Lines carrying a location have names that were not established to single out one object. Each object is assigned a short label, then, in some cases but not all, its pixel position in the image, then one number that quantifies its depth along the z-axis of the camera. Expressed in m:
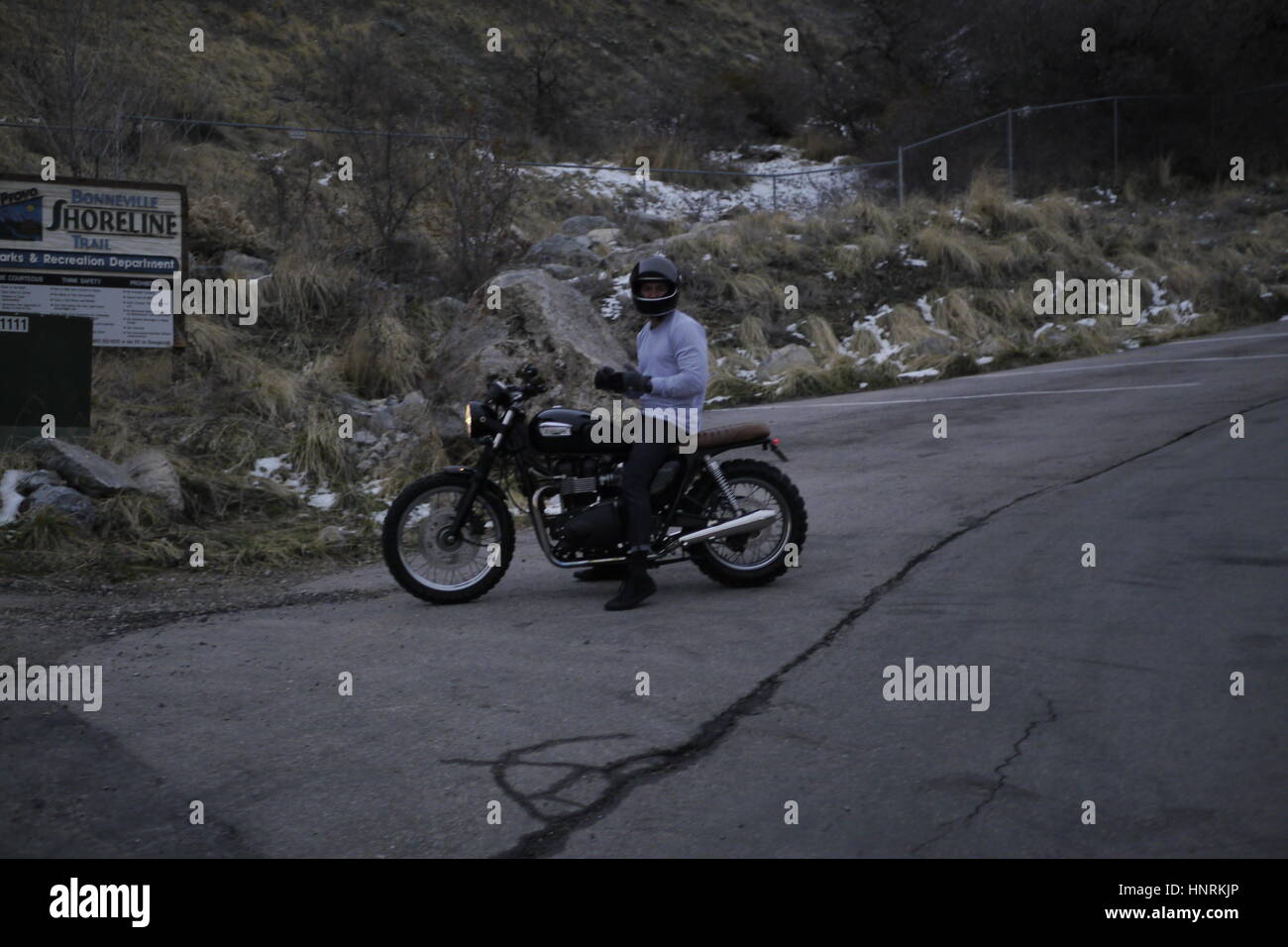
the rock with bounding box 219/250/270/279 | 16.94
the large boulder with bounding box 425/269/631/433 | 13.09
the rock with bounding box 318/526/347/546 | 10.00
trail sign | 13.64
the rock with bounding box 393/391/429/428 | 12.80
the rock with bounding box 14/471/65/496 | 10.06
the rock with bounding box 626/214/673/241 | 25.20
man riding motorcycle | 7.57
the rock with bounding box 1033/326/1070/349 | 19.55
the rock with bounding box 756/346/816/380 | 17.78
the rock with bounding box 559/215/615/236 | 25.16
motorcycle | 7.70
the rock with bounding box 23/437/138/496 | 10.17
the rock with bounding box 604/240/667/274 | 20.84
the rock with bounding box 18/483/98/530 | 9.69
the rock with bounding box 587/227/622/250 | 22.92
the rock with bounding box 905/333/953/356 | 18.77
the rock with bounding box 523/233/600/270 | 21.25
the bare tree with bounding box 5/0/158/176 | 17.45
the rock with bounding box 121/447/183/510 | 10.35
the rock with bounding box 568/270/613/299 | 19.72
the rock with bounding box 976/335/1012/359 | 18.95
